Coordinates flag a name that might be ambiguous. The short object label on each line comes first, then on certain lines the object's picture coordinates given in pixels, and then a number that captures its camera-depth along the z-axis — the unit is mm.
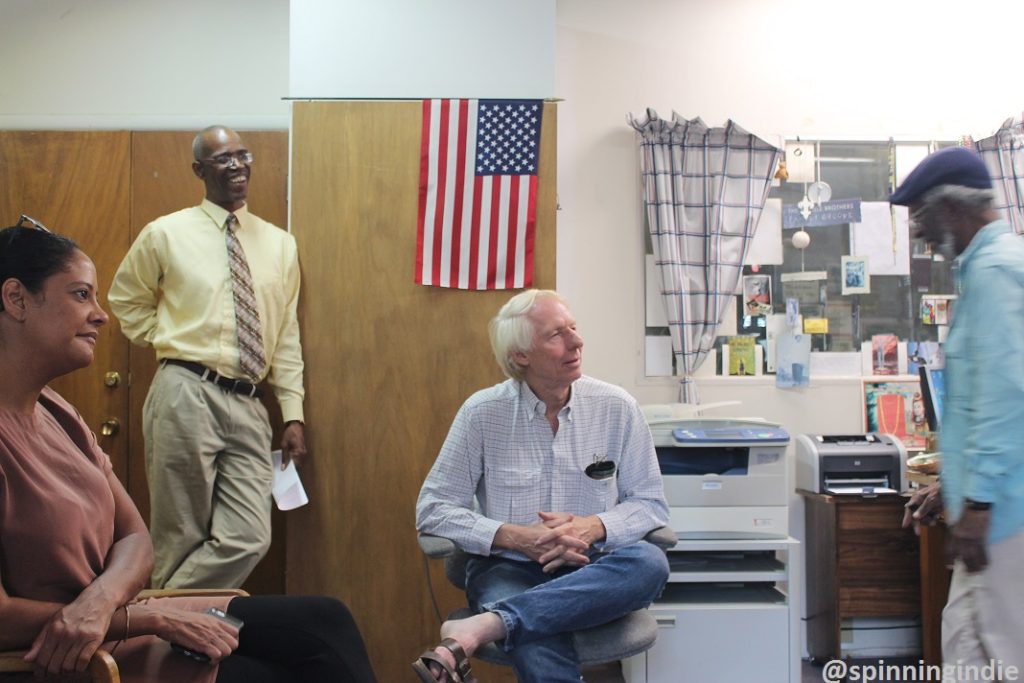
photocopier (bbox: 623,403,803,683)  3189
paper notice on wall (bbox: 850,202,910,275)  4039
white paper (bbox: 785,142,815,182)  4051
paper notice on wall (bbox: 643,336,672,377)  3980
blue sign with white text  4000
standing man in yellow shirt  2992
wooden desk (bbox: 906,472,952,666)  3344
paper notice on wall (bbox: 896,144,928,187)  4055
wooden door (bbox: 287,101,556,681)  3297
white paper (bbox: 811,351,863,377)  4000
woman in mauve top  1543
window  4023
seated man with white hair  2246
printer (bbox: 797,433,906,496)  3602
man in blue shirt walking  1833
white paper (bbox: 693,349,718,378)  3990
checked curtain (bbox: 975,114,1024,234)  3959
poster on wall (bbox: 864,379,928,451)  3979
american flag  3328
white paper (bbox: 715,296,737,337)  4016
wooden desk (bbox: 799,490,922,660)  3484
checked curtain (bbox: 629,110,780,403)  3879
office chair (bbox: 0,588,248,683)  1464
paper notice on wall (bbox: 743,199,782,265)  4035
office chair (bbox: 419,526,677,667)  2178
